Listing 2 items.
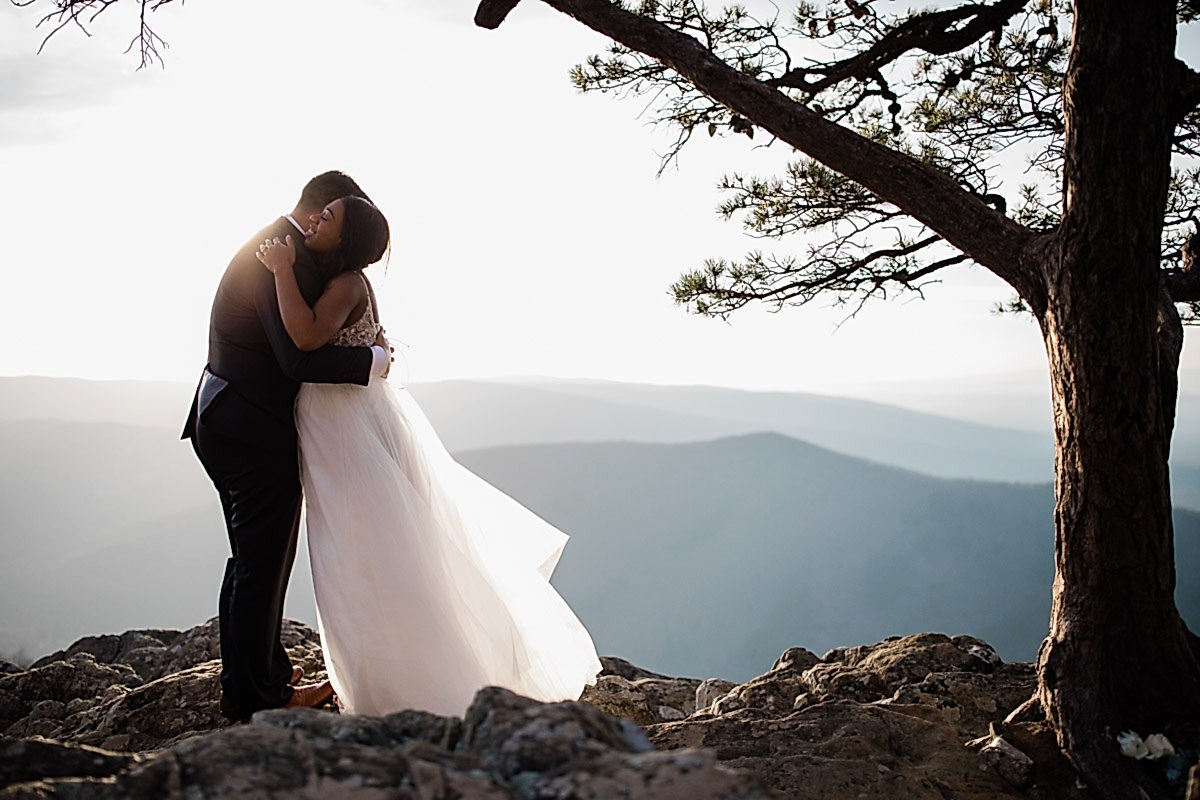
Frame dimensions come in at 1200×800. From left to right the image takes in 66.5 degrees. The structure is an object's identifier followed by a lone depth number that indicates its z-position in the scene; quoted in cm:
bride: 226
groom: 229
